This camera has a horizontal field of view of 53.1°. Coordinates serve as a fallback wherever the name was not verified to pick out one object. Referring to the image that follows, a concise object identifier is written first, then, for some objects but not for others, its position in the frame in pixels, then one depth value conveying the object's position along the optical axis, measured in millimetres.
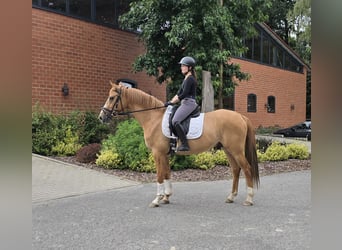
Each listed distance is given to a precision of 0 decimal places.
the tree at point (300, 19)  15994
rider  6203
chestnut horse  6449
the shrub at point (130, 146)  9531
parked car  23195
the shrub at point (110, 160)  9547
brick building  12242
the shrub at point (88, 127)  12352
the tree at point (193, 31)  11023
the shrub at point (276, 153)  11875
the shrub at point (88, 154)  10367
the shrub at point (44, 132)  11172
